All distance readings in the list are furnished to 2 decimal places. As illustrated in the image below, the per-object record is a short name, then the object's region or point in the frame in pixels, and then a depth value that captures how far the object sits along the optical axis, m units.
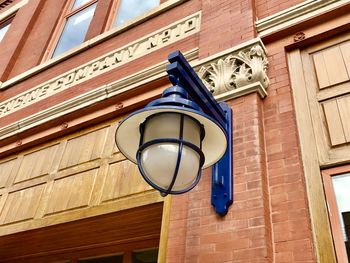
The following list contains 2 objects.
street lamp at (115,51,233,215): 2.25
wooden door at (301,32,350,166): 2.95
